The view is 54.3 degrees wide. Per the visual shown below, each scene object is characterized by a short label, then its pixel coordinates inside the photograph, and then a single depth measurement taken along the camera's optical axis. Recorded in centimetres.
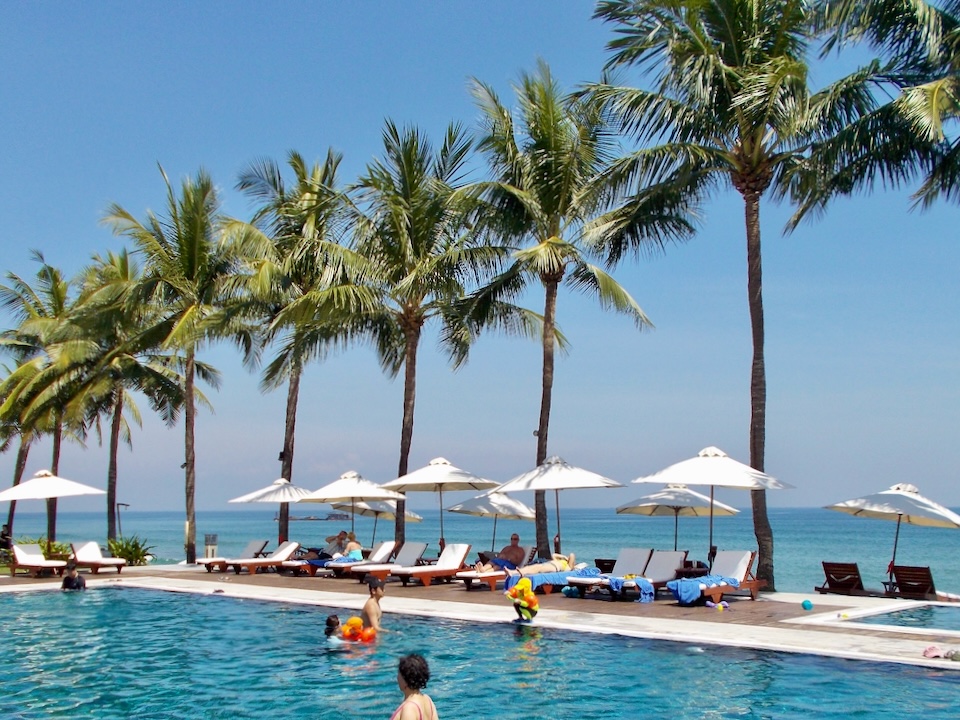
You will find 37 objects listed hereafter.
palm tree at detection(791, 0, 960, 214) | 1565
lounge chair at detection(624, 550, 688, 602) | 1500
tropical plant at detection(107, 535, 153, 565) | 2472
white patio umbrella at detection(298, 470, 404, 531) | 2108
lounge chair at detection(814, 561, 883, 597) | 1633
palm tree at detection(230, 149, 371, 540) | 2186
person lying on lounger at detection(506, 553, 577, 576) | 1631
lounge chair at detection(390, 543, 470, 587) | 1788
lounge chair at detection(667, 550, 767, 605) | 1402
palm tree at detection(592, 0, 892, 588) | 1605
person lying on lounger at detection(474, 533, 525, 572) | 1775
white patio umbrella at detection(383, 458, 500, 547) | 1991
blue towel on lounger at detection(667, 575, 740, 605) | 1402
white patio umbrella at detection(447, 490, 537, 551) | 2019
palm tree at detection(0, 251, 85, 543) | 2833
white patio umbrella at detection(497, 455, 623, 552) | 1666
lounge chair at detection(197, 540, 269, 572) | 2162
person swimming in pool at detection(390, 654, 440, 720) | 513
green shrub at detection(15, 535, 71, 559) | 2522
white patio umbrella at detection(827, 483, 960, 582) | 1606
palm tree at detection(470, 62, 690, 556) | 2022
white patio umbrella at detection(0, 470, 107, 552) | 2234
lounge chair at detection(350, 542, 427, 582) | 1850
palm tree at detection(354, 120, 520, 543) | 2244
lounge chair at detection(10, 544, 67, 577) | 2125
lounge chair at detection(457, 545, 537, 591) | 1690
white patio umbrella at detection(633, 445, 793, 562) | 1459
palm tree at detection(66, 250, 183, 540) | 2575
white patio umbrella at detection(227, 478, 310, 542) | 2195
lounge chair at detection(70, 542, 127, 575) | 2134
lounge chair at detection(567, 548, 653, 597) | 1541
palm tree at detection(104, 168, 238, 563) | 2411
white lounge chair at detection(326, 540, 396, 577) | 1977
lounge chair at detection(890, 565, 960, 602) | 1556
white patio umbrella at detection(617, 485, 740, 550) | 1883
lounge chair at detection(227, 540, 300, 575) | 2136
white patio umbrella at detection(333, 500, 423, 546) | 2467
